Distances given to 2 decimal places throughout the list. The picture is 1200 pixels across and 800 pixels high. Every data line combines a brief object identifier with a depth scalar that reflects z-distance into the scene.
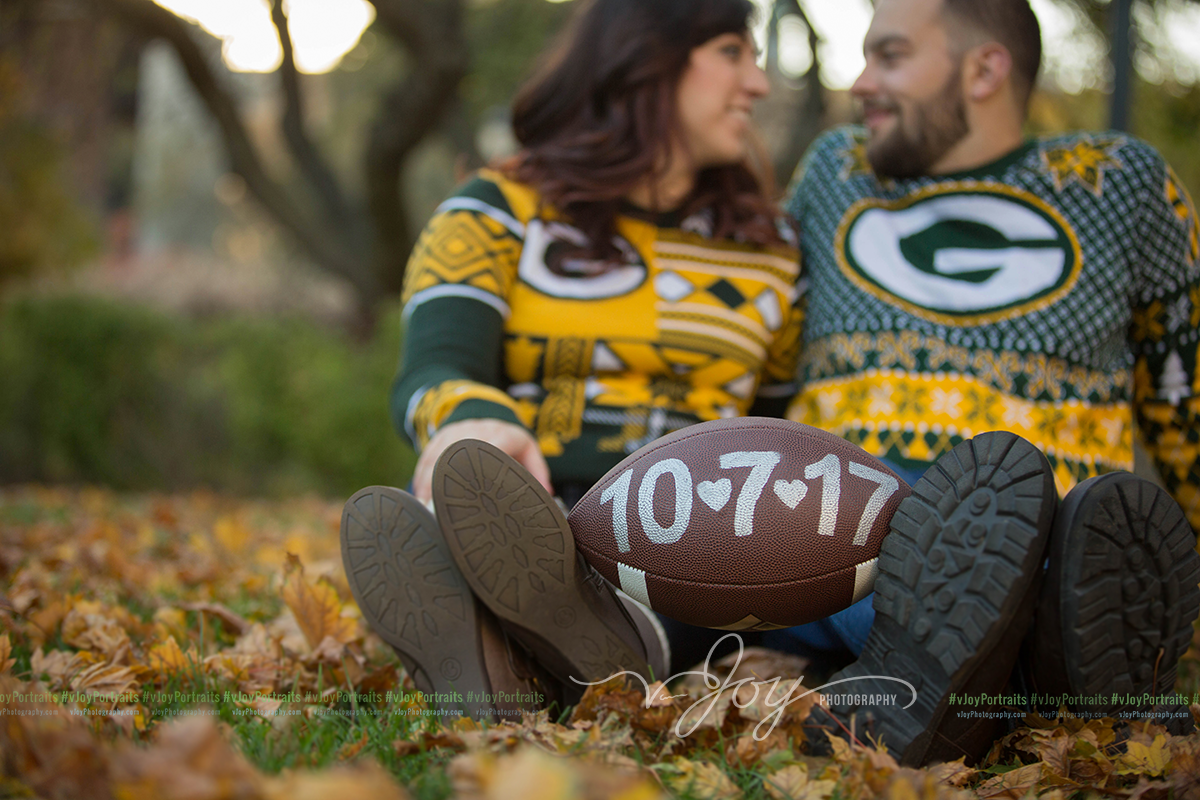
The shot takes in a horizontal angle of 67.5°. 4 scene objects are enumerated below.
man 1.97
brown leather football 1.27
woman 1.99
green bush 6.36
